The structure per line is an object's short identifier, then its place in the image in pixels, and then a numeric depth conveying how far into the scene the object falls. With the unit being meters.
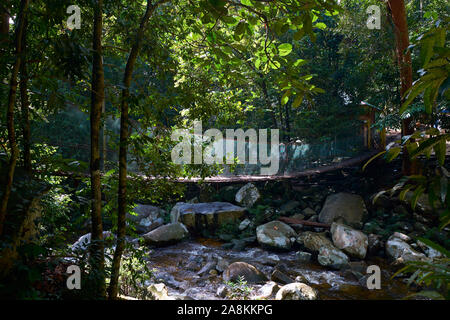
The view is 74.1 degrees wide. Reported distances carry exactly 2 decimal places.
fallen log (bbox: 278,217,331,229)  5.61
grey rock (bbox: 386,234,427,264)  4.18
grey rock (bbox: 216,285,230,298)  3.36
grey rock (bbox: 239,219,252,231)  5.91
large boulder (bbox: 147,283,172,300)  2.86
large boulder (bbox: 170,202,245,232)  6.09
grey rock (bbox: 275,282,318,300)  3.09
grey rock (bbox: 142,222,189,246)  5.23
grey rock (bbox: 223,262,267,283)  3.74
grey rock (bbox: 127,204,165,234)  6.48
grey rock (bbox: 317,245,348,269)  4.32
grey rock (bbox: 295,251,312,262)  4.66
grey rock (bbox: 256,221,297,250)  5.07
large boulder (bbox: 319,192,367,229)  5.68
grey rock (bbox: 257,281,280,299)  3.26
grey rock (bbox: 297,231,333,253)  4.81
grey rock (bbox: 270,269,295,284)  3.75
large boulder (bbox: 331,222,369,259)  4.58
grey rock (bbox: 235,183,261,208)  7.02
